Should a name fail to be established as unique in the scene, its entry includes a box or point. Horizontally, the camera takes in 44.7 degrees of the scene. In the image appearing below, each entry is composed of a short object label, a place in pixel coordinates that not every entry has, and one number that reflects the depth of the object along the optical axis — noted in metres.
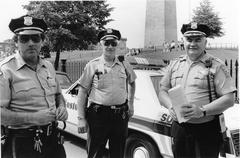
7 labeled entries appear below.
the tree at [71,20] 10.74
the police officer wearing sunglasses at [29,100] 2.07
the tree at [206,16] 24.57
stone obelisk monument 26.14
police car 2.99
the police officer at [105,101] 2.90
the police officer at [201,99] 2.41
